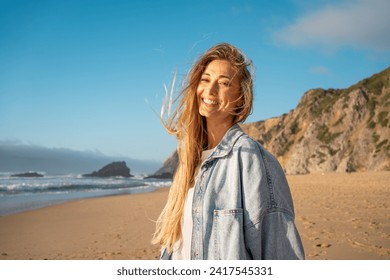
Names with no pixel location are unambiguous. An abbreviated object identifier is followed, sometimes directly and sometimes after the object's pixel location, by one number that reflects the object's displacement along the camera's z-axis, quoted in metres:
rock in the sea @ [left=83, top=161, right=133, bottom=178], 47.52
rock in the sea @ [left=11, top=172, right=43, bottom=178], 28.77
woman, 1.54
